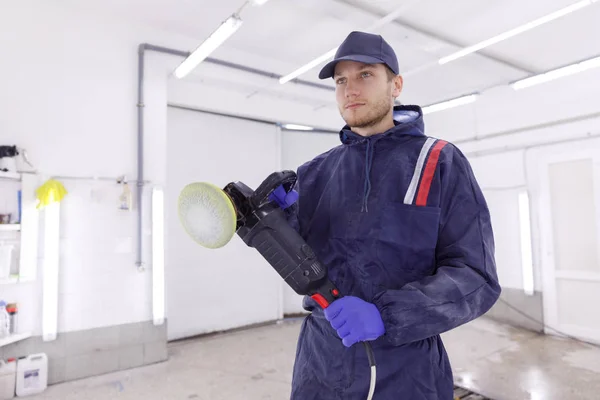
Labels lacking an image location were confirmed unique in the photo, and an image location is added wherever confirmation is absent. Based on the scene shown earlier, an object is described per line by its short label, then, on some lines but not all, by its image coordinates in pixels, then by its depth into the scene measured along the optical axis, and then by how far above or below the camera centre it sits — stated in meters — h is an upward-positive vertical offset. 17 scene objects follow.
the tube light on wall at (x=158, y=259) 3.32 -0.34
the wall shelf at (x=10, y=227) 2.68 -0.03
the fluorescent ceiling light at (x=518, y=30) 2.46 +1.35
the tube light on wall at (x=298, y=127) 4.94 +1.20
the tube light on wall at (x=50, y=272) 2.90 -0.38
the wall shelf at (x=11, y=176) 2.69 +0.35
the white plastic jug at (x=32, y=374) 2.71 -1.10
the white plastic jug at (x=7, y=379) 2.63 -1.09
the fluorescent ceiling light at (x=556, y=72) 3.23 +1.29
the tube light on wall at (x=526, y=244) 4.38 -0.35
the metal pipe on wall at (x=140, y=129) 3.31 +0.81
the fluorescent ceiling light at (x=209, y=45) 2.69 +1.38
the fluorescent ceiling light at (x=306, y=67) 3.16 +1.40
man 0.86 -0.07
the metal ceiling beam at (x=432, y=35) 3.02 +1.68
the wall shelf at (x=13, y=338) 2.62 -0.82
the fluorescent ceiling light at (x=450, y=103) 4.27 +1.34
